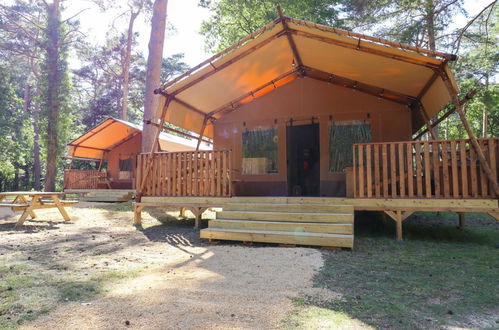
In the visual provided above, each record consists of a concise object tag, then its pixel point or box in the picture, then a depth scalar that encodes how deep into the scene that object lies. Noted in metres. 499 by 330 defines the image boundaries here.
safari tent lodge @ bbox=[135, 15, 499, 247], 4.68
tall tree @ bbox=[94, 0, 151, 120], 15.00
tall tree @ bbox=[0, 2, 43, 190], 17.97
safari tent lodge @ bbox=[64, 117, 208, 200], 13.44
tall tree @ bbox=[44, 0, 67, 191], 13.92
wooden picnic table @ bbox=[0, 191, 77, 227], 6.06
